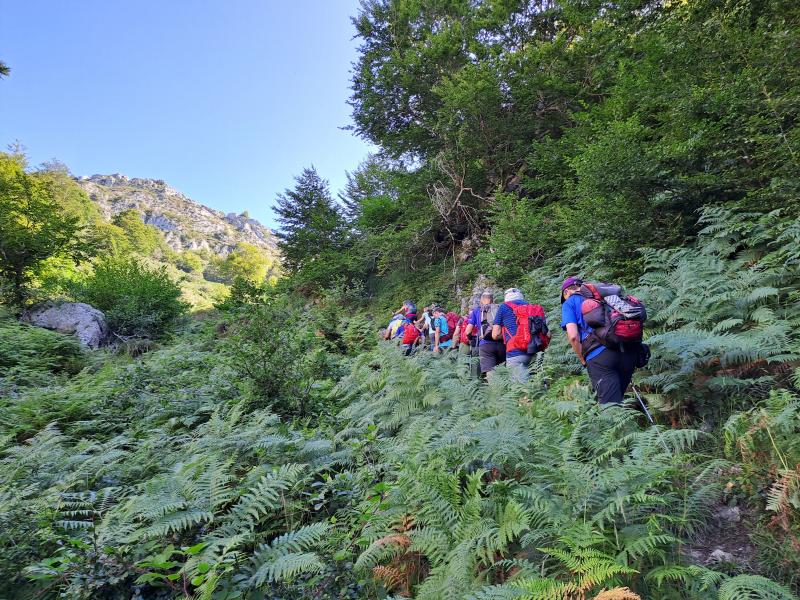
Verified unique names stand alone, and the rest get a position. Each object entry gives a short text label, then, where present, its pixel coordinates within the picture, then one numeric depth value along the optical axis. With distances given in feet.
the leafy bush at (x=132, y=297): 53.67
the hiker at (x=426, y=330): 32.94
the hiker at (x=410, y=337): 31.14
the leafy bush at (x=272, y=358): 19.79
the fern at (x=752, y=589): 5.21
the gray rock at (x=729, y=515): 8.09
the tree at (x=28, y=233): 45.37
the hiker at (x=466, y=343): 22.56
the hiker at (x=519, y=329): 18.39
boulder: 44.50
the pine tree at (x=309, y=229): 68.64
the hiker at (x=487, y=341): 20.67
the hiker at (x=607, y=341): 12.23
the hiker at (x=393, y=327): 33.60
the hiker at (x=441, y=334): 29.39
